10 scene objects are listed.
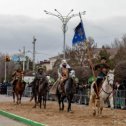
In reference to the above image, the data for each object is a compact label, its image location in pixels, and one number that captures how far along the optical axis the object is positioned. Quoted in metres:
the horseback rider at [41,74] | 28.54
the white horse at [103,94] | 20.14
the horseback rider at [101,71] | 20.69
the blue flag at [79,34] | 23.94
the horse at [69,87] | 24.72
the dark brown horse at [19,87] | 33.97
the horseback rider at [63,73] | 25.11
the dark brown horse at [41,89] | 28.42
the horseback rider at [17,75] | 33.62
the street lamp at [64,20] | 44.41
